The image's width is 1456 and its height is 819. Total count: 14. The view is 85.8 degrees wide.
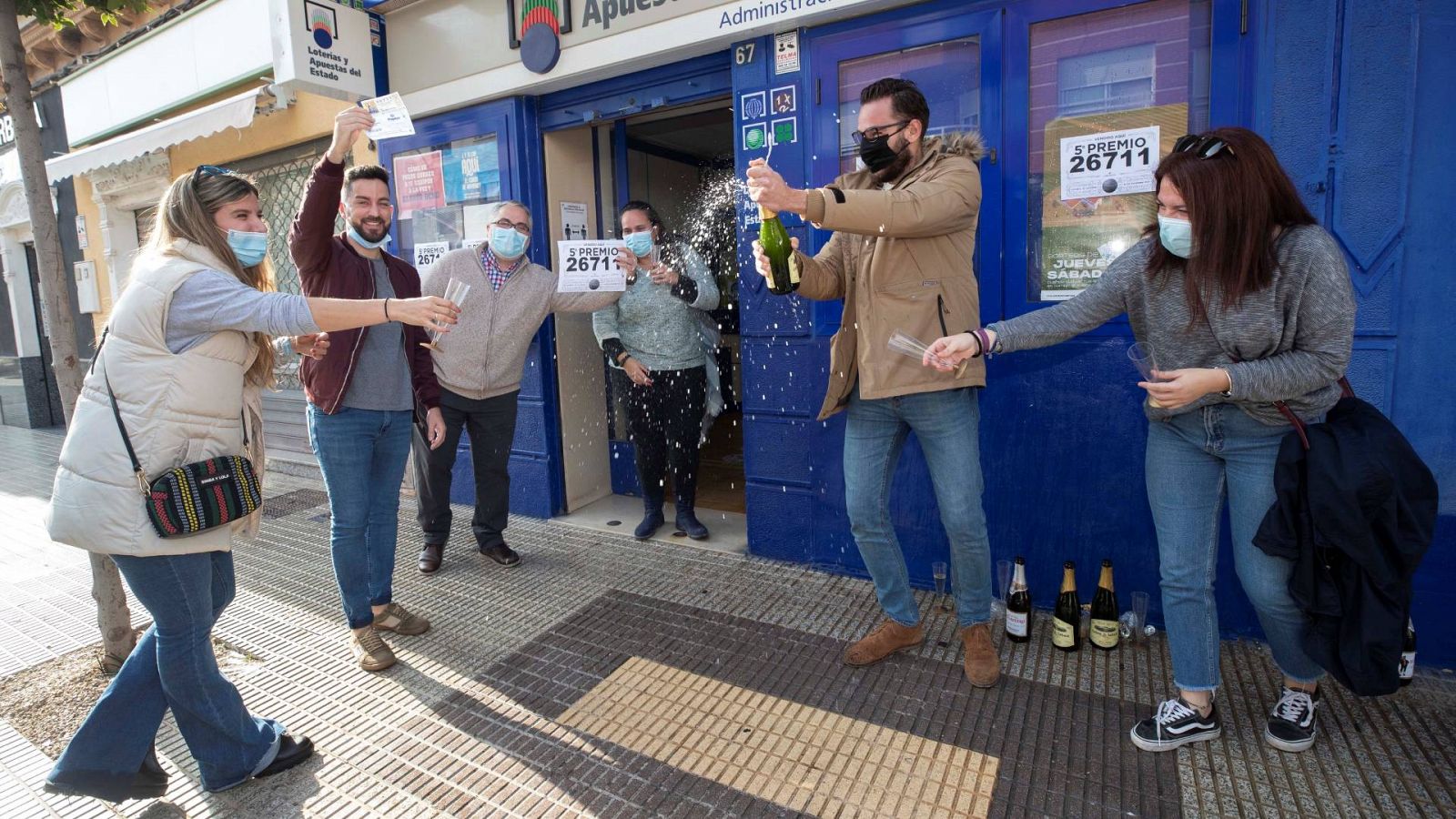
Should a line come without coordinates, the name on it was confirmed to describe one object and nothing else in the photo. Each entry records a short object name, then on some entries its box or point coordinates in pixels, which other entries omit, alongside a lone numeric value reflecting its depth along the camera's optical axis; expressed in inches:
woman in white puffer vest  86.5
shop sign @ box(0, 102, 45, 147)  384.2
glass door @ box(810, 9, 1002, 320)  137.3
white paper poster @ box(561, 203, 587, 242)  207.9
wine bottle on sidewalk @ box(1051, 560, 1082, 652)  126.5
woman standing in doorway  185.2
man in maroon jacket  125.3
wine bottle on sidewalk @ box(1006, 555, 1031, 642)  130.7
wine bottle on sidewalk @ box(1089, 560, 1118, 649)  126.6
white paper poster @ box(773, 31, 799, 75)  154.9
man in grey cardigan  170.4
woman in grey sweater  87.7
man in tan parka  111.0
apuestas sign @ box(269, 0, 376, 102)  188.9
